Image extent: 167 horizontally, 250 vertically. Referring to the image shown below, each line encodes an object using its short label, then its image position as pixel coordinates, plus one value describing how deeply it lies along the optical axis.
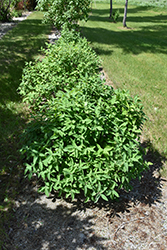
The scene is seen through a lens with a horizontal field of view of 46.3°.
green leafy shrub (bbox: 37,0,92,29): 7.96
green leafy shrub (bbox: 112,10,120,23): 21.35
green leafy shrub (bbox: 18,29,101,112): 4.16
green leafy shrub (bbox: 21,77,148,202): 2.57
